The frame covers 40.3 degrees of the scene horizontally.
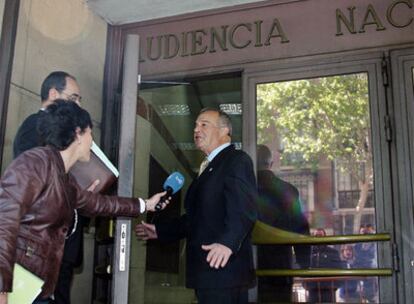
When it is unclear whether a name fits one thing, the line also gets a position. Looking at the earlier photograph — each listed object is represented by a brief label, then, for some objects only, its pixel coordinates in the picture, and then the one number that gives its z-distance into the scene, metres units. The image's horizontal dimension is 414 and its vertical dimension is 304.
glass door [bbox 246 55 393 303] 4.14
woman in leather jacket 2.47
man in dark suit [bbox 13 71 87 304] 3.13
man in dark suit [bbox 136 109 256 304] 3.28
